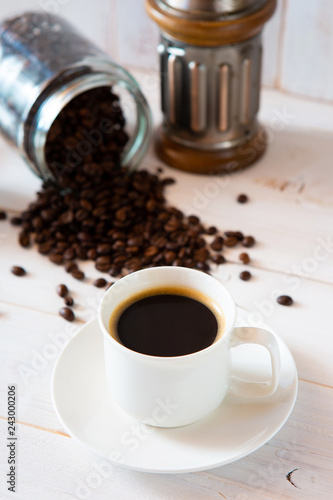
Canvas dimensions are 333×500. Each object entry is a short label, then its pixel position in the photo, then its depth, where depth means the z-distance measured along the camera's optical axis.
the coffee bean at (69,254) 1.12
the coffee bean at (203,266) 1.10
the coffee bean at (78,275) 1.08
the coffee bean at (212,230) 1.18
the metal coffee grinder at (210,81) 1.15
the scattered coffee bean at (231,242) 1.15
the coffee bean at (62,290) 1.05
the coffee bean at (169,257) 1.10
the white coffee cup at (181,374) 0.71
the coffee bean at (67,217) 1.18
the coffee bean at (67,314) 1.00
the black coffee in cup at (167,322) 0.74
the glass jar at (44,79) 1.17
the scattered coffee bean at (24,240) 1.17
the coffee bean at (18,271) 1.10
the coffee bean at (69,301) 1.03
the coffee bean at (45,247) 1.15
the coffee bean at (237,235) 1.16
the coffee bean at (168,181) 1.31
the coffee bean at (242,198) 1.25
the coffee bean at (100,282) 1.07
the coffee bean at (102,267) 1.10
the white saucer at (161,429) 0.72
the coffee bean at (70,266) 1.10
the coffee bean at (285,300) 1.02
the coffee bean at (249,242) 1.15
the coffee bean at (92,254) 1.13
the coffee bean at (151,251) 1.12
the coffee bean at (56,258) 1.12
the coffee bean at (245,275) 1.08
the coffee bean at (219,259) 1.11
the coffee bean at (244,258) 1.11
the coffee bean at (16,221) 1.22
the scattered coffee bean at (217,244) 1.14
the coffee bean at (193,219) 1.20
